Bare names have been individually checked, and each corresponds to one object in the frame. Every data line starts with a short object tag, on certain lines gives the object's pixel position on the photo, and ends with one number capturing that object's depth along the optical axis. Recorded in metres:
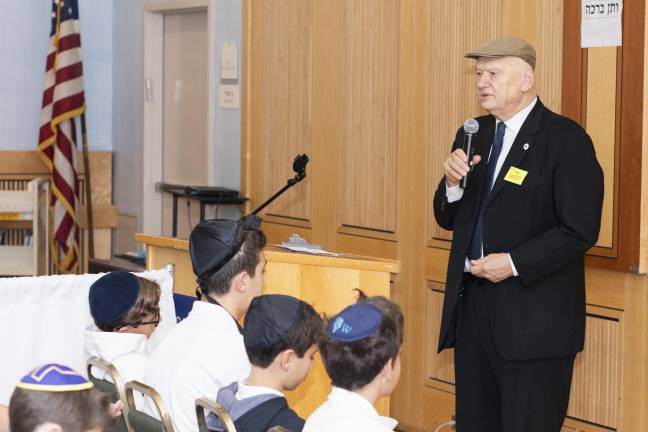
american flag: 13.35
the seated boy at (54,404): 3.13
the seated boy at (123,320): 5.17
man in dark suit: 5.70
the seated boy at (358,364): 3.60
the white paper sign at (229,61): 10.96
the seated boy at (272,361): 3.96
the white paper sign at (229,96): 10.99
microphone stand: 7.88
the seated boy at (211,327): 4.49
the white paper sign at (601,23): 6.59
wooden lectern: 6.06
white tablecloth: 5.58
